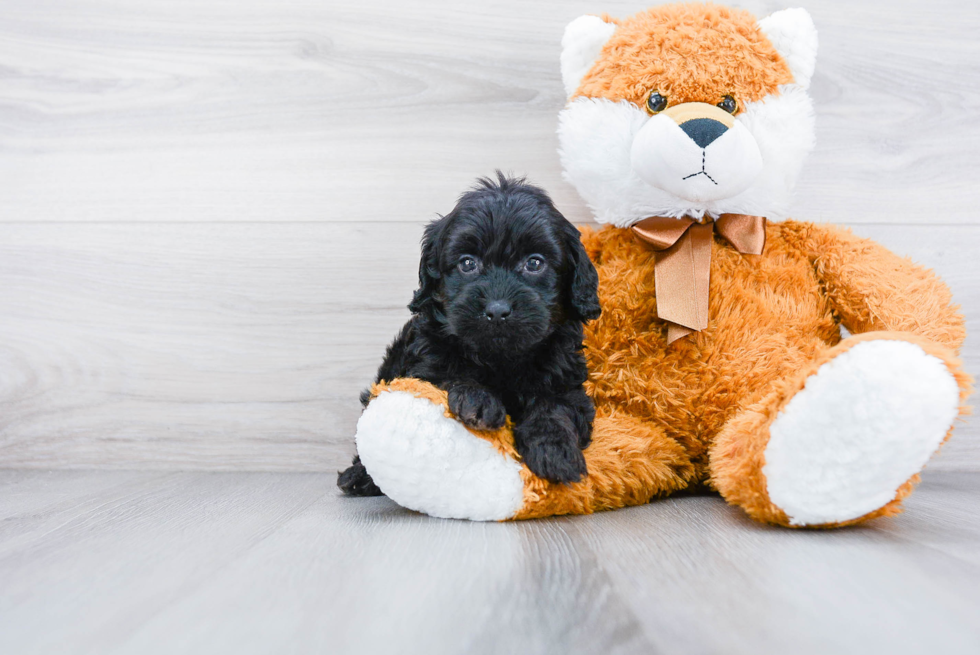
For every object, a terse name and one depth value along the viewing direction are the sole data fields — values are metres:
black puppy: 0.98
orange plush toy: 1.02
